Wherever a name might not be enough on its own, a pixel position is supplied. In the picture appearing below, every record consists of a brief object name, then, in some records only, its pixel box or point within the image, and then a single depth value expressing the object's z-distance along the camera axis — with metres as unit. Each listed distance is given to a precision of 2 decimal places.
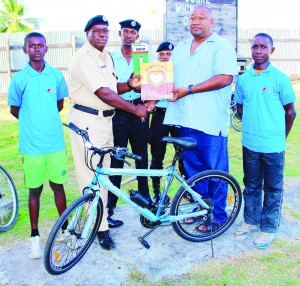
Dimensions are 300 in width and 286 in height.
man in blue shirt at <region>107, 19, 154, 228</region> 4.09
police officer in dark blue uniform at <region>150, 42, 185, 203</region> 4.80
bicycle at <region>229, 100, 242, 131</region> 9.54
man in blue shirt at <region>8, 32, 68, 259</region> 3.35
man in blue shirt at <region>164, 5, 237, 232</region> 3.49
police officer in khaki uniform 3.37
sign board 5.48
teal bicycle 3.12
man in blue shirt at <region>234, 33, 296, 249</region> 3.48
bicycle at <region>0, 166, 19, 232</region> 4.20
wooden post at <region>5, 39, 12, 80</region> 14.40
